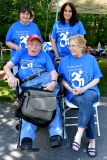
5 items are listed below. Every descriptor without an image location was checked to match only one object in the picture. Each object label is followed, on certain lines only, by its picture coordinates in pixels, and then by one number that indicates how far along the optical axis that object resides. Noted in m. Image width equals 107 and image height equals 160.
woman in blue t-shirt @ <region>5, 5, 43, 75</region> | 4.43
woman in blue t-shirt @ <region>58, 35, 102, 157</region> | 3.34
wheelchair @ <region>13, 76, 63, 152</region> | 3.03
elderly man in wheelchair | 3.43
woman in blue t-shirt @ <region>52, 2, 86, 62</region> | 4.31
